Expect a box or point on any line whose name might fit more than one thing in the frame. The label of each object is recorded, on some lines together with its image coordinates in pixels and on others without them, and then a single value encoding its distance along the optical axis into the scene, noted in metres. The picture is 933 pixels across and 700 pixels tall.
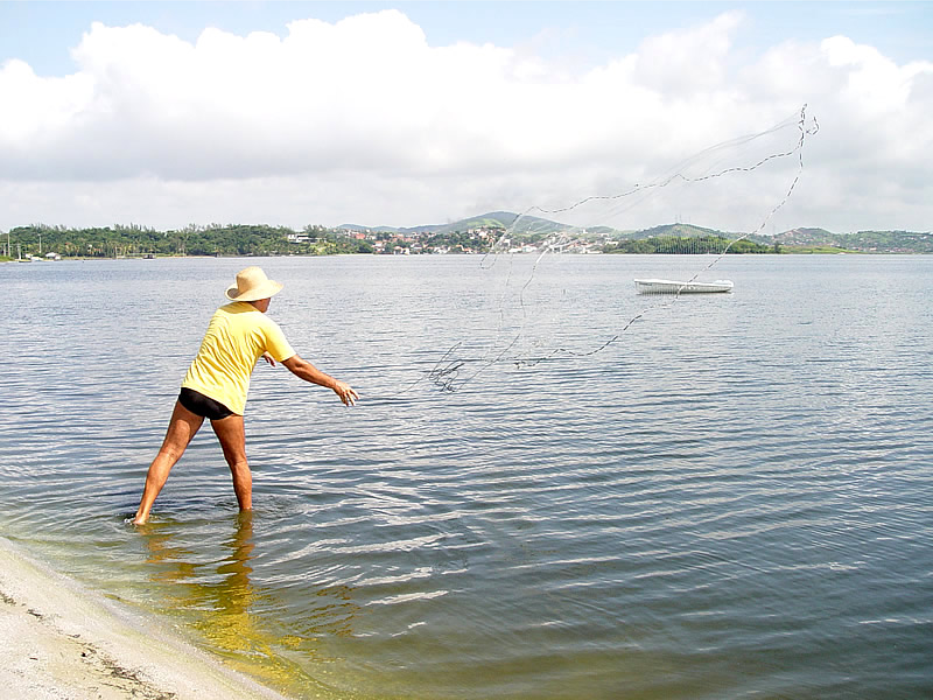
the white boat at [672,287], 47.84
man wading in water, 7.91
